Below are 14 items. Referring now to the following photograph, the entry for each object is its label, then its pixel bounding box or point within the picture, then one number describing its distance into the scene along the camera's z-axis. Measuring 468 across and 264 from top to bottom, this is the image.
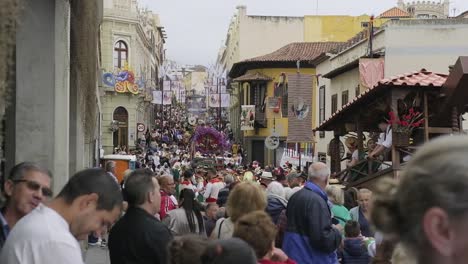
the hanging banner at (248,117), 53.50
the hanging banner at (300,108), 29.19
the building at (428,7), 65.00
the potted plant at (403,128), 11.62
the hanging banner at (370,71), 25.77
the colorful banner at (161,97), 65.19
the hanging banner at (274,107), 44.63
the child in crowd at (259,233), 4.32
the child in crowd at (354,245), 7.49
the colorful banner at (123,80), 54.28
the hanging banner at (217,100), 66.80
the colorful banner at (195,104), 125.44
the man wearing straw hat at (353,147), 14.84
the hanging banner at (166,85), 66.17
